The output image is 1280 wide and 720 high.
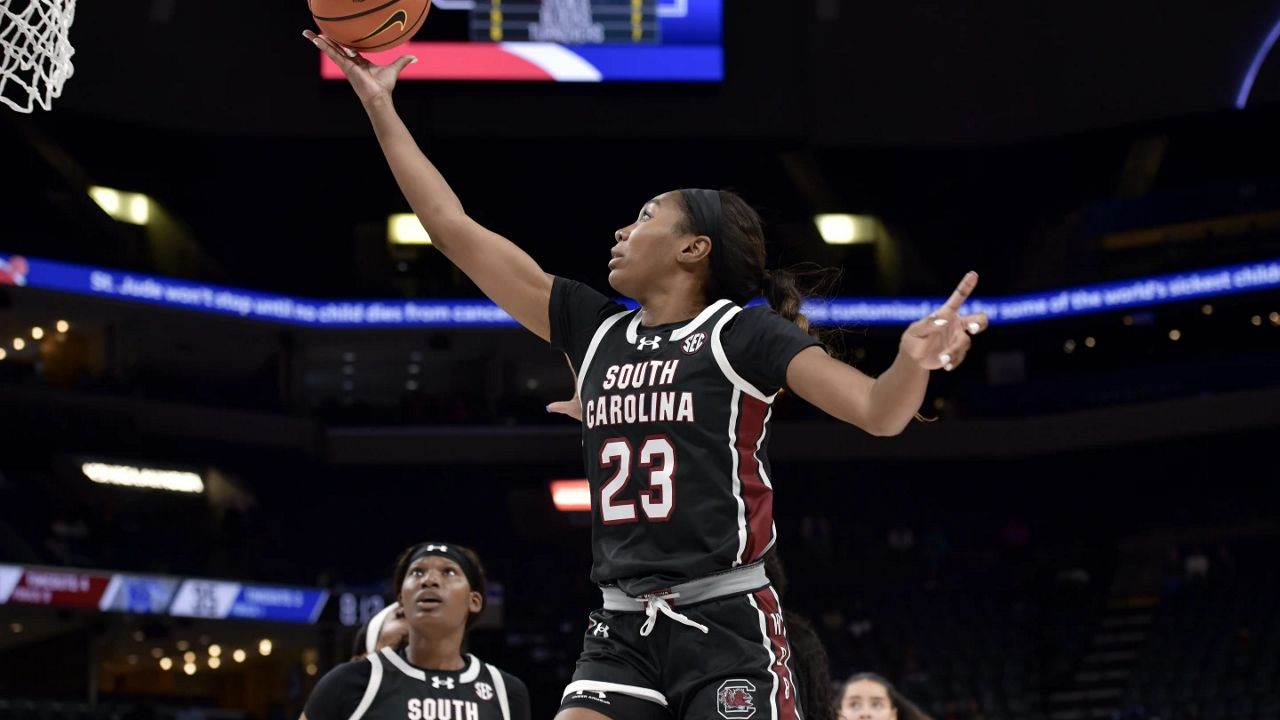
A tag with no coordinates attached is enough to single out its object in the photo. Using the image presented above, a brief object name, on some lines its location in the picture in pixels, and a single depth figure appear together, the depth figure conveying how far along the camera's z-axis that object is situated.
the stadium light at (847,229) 27.67
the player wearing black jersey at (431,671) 5.45
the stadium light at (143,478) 25.33
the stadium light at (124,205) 25.38
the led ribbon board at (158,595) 19.72
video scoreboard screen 21.98
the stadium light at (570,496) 26.45
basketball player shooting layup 3.36
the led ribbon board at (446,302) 23.20
